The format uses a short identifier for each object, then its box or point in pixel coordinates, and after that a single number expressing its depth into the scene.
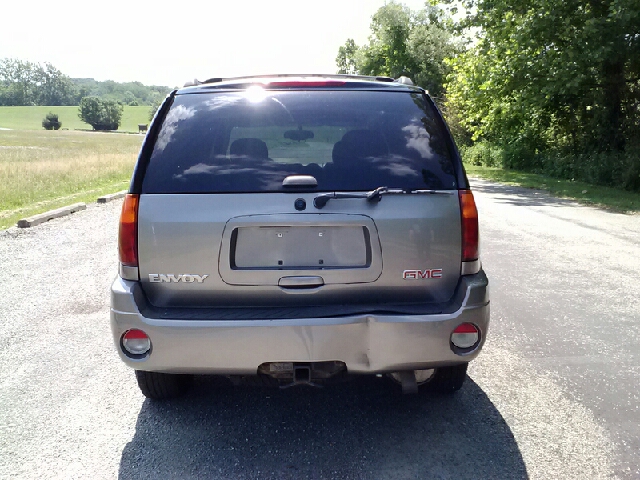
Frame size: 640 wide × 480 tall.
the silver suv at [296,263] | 2.97
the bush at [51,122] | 112.62
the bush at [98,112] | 125.56
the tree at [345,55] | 99.38
